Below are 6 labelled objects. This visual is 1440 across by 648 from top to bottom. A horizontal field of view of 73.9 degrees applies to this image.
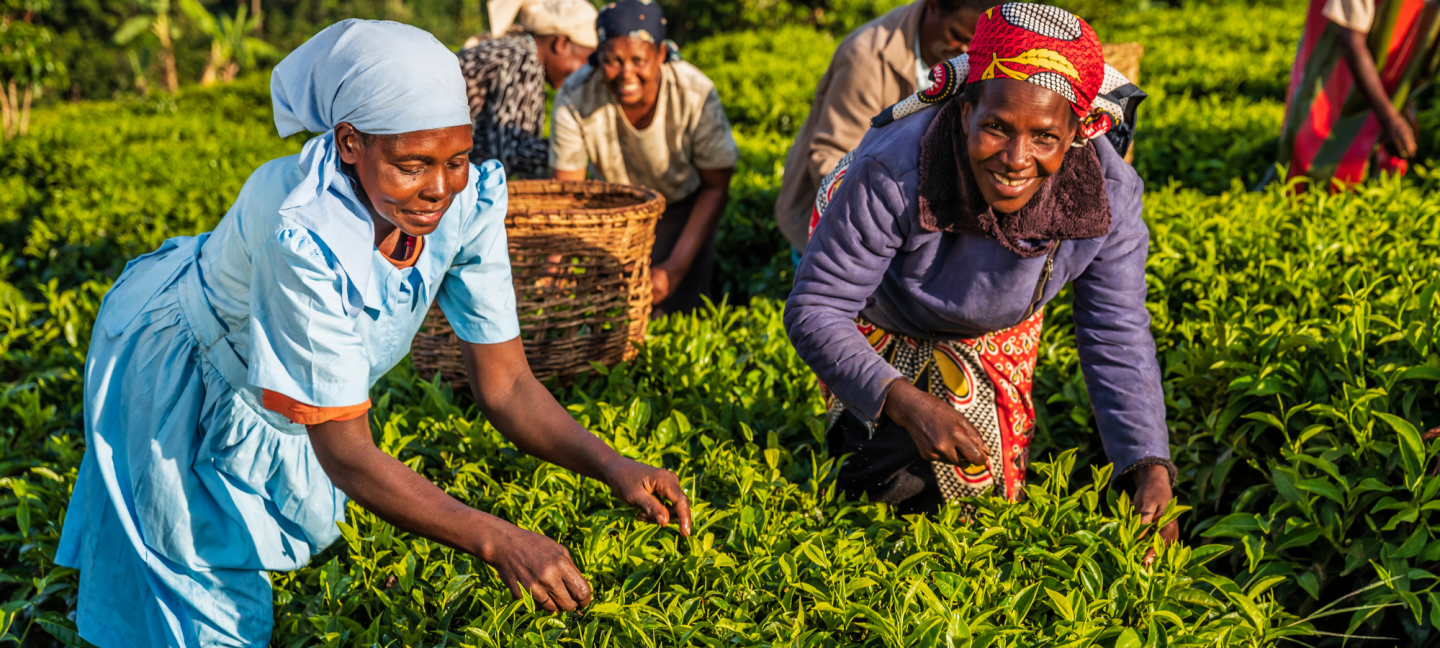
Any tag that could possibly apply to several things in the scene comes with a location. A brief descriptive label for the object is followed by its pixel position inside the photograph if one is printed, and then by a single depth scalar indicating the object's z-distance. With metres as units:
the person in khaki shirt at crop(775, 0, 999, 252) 3.41
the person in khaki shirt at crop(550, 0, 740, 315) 3.78
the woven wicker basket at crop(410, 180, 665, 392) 3.02
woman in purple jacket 1.95
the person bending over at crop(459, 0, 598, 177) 4.10
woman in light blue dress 1.63
